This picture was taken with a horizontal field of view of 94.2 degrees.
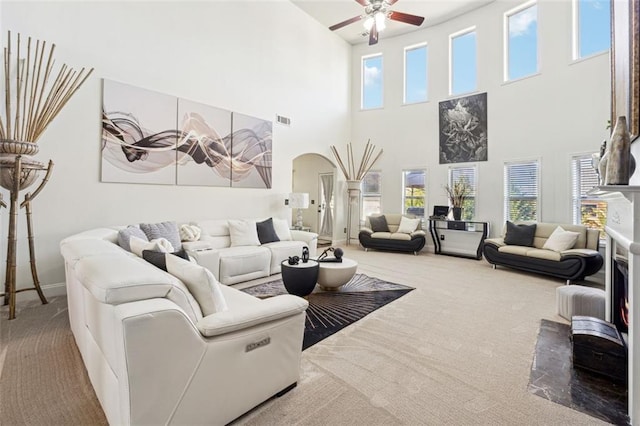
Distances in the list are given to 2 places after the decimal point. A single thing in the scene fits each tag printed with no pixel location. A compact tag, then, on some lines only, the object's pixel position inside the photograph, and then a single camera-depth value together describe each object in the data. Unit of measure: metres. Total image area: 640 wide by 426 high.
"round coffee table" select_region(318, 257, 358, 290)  3.68
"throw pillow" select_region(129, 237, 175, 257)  2.29
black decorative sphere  3.92
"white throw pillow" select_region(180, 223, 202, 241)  4.37
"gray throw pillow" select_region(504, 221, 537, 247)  5.26
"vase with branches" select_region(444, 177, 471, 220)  6.76
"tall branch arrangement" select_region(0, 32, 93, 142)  3.17
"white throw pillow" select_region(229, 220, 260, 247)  4.81
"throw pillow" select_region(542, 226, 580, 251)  4.67
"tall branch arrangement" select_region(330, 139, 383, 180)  8.14
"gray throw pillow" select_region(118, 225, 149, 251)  3.20
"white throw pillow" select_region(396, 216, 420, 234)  6.98
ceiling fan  3.95
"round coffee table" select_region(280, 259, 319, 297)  3.38
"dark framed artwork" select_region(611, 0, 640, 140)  1.91
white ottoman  2.88
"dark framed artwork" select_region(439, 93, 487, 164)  6.65
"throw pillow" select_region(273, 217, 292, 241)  5.43
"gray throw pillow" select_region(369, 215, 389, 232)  7.35
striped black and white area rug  2.83
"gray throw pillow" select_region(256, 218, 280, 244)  5.12
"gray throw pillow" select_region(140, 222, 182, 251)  3.78
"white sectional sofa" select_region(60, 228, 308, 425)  1.24
